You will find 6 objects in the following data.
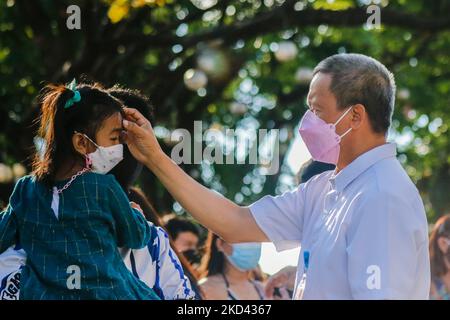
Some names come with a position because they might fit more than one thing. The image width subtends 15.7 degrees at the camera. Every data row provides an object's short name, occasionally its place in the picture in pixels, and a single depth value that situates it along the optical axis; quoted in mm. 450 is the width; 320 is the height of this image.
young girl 6138
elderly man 5701
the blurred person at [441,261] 11916
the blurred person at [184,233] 11309
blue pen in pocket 6025
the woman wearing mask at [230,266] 11298
